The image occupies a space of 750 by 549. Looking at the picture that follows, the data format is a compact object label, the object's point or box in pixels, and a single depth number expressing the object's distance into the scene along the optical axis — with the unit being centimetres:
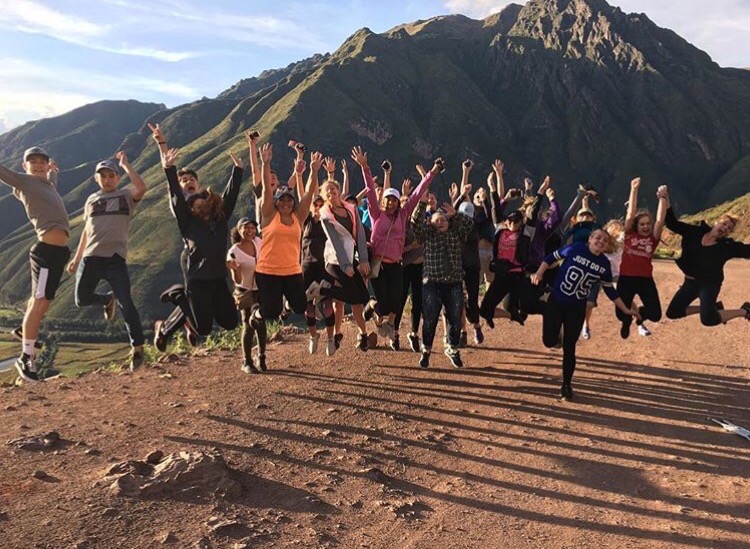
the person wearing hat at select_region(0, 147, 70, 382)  646
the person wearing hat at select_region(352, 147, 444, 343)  847
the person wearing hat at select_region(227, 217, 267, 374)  805
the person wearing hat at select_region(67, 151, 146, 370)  673
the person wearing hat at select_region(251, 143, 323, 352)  744
